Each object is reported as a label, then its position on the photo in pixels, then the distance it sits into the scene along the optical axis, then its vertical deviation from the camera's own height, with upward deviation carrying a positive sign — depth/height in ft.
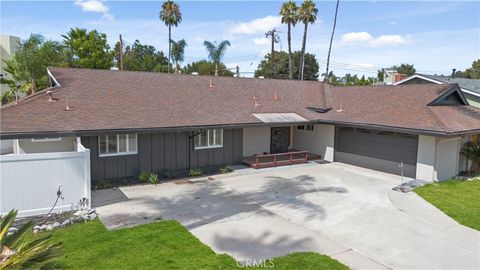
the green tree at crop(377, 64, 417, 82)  268.48 +27.99
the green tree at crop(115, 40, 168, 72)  161.36 +21.75
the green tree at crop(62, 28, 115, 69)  97.92 +13.48
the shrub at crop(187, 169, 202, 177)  51.52 -11.00
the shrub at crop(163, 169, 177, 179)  50.26 -10.97
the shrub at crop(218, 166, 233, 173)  54.64 -11.09
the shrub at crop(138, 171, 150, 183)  47.60 -10.86
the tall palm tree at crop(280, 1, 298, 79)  131.54 +33.24
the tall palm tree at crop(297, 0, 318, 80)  129.80 +32.95
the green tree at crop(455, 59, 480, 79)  223.71 +22.15
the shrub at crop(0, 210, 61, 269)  15.96 -7.52
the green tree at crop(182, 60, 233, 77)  174.69 +16.45
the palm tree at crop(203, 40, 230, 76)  149.48 +21.63
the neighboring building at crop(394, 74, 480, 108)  76.43 +5.55
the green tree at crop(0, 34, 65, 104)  82.07 +6.53
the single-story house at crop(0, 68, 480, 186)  44.47 -3.32
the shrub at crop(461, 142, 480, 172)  55.42 -7.38
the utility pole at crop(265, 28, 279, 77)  138.94 +25.93
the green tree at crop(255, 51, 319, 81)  191.42 +19.82
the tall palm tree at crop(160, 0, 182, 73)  135.23 +32.48
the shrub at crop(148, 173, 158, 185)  46.85 -10.94
